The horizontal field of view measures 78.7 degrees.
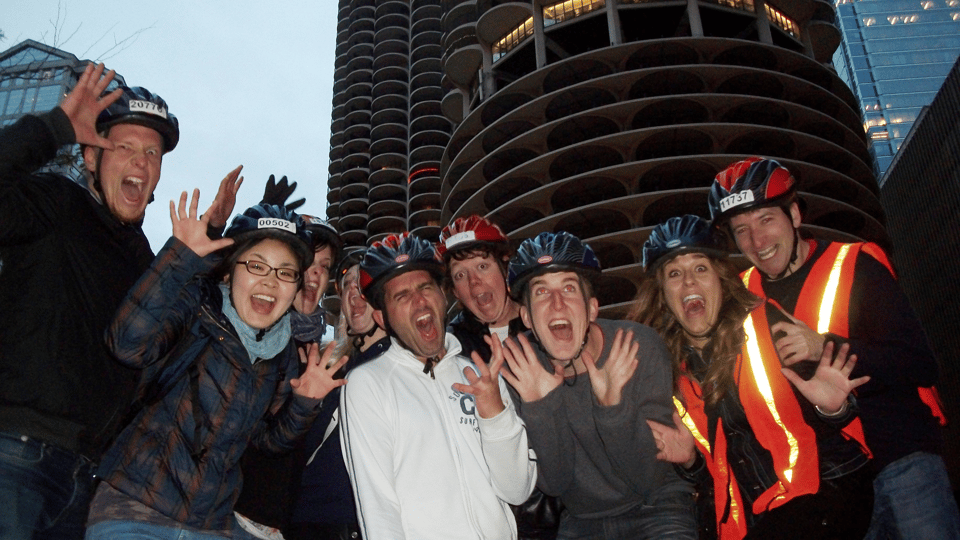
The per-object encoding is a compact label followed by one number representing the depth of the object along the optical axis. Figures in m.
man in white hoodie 4.04
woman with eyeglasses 3.59
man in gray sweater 4.52
